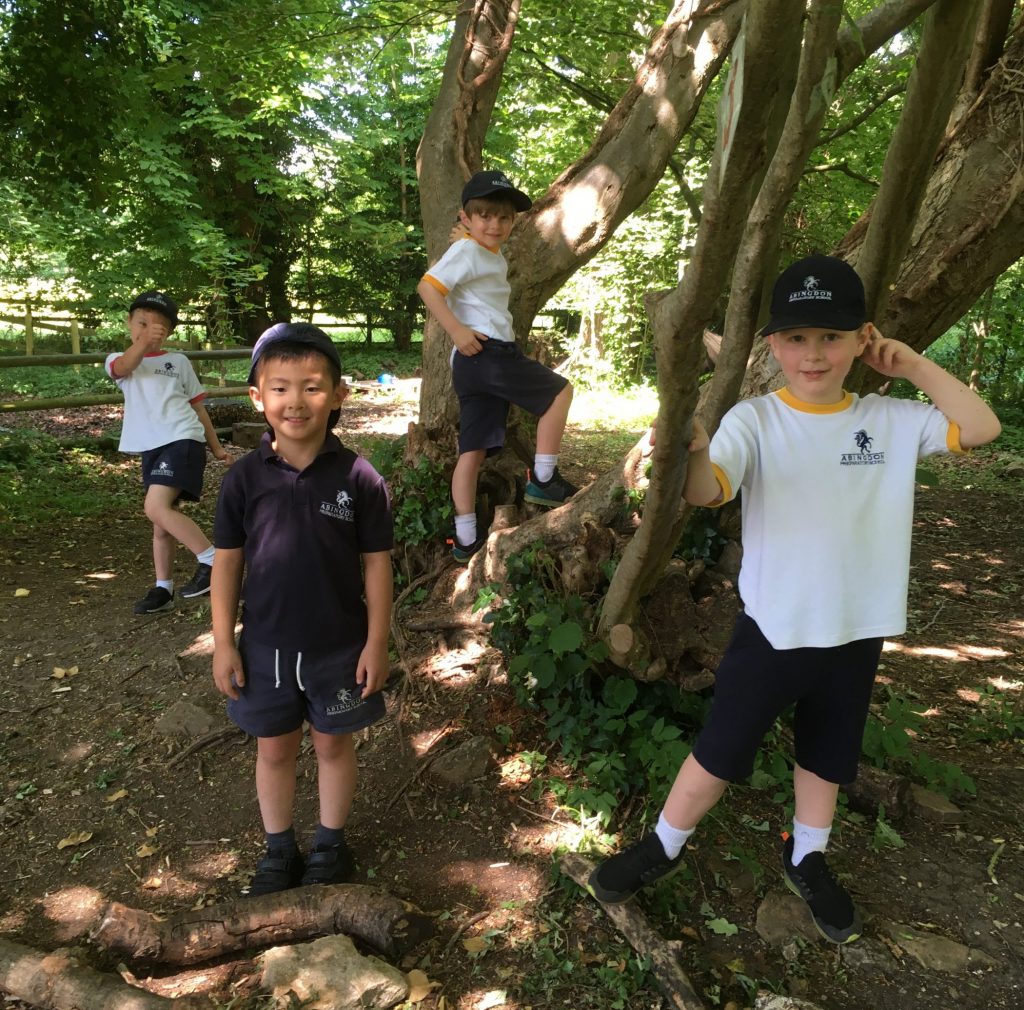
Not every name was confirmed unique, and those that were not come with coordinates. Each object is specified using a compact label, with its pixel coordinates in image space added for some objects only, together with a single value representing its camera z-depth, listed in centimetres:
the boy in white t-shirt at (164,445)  438
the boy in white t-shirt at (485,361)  363
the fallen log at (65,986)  194
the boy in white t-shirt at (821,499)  192
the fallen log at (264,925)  217
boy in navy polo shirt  221
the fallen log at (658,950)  200
